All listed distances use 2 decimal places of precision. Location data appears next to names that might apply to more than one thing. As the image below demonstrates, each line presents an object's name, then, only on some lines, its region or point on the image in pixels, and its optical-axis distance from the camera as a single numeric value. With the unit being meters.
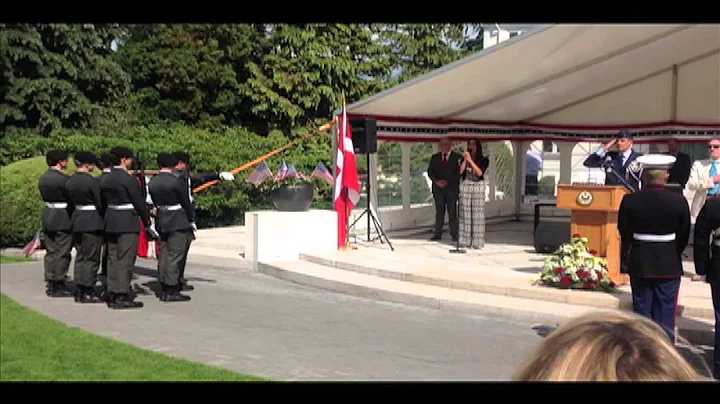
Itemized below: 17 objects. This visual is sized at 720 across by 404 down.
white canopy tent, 9.71
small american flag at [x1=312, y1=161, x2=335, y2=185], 11.95
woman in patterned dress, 11.01
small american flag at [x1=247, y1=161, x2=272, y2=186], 11.28
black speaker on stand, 10.82
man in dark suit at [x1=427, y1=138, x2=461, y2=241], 12.14
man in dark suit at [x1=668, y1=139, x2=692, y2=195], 9.34
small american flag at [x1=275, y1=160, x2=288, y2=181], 11.00
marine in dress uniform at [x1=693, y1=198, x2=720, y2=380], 5.21
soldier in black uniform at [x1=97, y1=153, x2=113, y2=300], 7.73
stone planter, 10.68
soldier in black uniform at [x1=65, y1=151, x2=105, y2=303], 7.61
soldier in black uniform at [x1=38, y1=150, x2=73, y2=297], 7.39
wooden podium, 7.57
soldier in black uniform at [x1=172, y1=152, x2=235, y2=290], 8.15
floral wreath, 7.57
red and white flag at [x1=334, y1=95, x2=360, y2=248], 10.72
